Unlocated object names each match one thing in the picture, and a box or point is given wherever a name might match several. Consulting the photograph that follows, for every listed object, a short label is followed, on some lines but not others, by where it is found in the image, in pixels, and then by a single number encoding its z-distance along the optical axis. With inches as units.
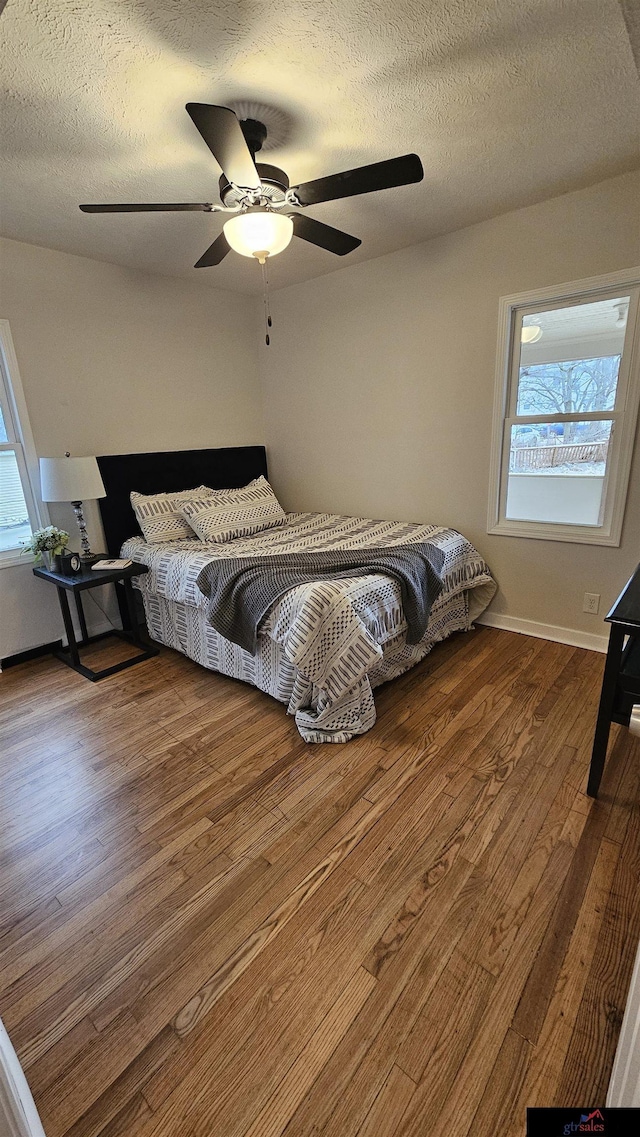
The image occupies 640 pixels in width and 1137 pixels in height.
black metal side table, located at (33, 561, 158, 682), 105.4
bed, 82.1
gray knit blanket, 89.9
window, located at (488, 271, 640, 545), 97.2
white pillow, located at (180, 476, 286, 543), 126.1
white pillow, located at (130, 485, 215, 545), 125.6
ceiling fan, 58.4
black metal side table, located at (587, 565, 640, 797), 59.4
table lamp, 107.2
